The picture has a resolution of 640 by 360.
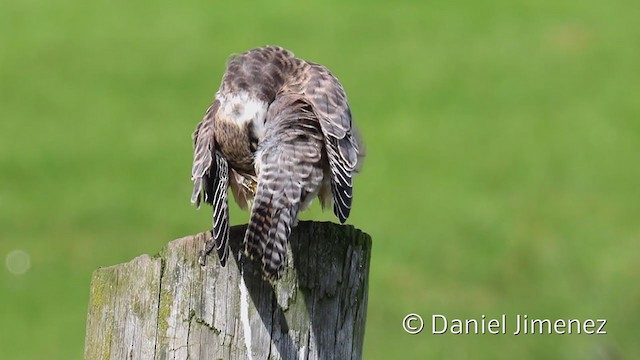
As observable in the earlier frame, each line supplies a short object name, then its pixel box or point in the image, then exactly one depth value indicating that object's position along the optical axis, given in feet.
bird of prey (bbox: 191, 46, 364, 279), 31.86
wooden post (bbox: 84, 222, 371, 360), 26.84
